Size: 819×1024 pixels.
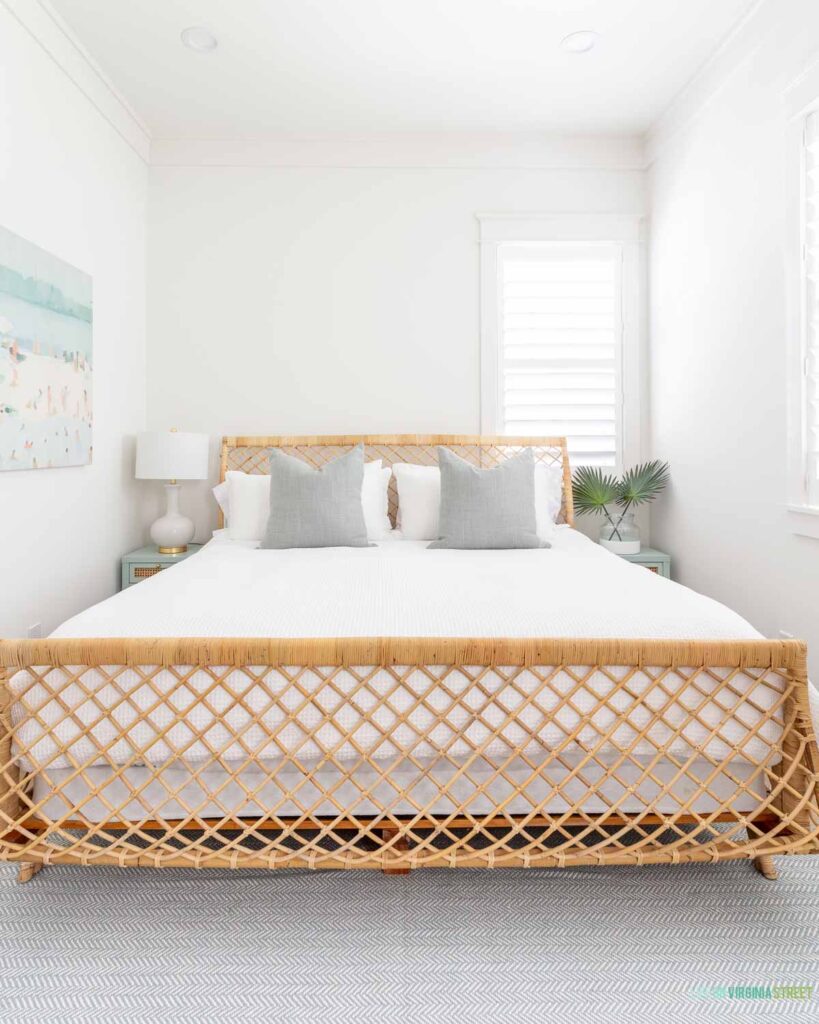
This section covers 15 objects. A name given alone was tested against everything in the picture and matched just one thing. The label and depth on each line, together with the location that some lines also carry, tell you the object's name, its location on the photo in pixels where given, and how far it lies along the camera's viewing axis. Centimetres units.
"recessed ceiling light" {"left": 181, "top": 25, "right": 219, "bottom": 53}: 275
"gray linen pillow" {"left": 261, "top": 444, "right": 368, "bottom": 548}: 282
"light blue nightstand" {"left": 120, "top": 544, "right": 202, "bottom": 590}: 324
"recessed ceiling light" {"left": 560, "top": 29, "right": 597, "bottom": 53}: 277
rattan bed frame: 142
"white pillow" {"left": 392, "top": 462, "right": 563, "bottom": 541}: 310
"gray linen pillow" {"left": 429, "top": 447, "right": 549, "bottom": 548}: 276
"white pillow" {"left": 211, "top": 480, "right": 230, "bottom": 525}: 339
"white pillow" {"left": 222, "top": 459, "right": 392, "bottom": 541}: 313
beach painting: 238
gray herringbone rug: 130
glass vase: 341
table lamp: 326
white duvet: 159
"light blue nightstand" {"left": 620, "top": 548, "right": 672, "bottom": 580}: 333
